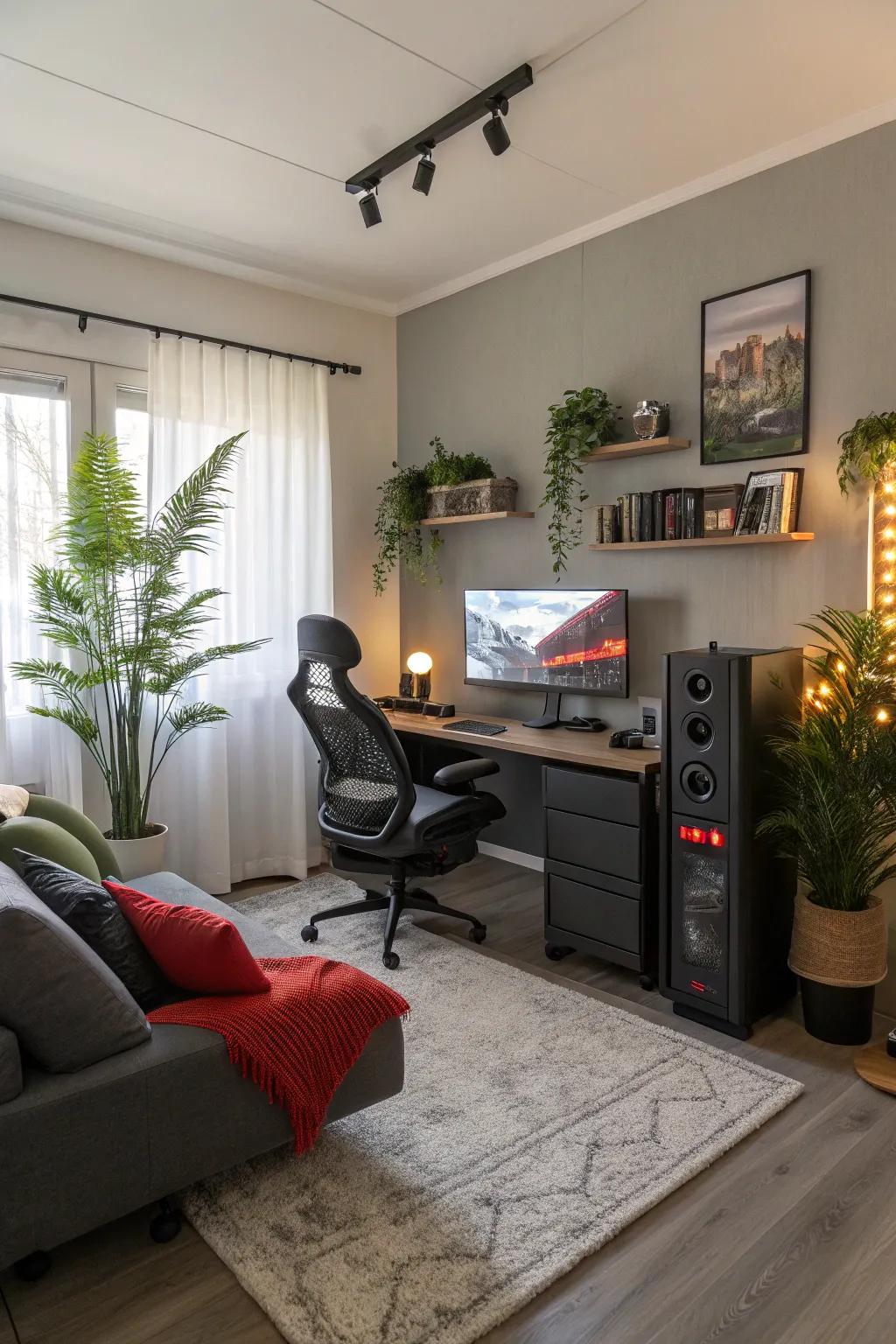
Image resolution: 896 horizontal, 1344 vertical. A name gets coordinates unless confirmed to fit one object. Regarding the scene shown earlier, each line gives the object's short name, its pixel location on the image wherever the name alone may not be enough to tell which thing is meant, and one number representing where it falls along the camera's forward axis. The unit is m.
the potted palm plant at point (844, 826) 2.57
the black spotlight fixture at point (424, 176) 2.82
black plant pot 2.62
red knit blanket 1.86
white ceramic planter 3.37
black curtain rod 3.46
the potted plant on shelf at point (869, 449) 2.72
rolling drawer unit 3.00
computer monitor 3.61
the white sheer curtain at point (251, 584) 3.92
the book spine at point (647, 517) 3.41
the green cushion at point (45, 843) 2.42
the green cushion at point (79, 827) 2.84
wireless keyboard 3.69
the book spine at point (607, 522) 3.55
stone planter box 4.05
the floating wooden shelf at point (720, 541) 2.96
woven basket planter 2.58
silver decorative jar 3.40
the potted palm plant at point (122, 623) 3.37
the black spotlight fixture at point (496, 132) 2.62
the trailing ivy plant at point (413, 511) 4.20
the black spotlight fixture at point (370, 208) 3.09
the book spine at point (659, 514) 3.37
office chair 3.10
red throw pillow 1.91
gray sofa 1.60
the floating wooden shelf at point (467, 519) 4.00
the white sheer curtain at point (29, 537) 3.46
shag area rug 1.71
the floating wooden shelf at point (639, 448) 3.36
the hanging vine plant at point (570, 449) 3.61
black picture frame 3.03
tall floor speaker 2.64
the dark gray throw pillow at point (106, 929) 1.93
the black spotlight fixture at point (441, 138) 2.62
